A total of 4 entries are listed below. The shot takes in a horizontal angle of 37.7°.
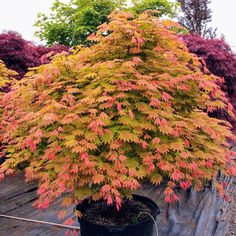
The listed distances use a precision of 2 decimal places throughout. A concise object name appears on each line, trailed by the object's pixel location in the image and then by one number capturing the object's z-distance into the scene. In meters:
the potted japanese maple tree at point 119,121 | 2.03
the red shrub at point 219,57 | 5.66
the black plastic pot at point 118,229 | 2.31
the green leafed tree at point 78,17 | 12.39
